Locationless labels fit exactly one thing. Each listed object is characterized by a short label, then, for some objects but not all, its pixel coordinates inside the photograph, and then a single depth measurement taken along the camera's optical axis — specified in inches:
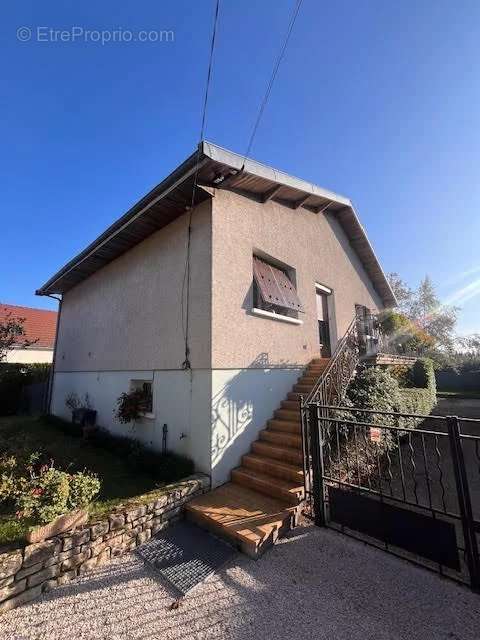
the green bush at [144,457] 220.1
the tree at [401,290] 1344.7
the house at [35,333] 856.9
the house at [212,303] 238.2
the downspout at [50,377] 506.6
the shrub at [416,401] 357.9
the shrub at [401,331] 567.5
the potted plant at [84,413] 359.6
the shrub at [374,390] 290.5
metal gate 133.9
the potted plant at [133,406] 280.7
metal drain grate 142.1
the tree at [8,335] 442.6
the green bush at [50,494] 140.3
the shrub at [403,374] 463.0
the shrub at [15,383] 562.3
